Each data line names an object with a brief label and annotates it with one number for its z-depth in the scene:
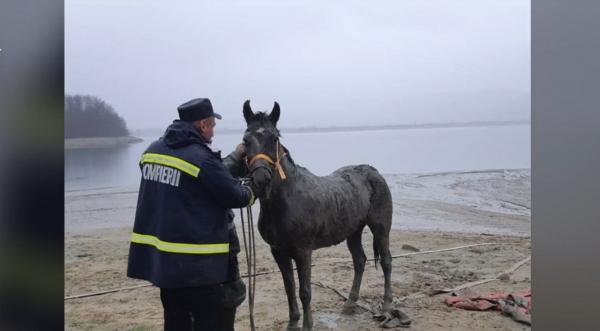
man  2.82
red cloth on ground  4.66
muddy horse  3.59
